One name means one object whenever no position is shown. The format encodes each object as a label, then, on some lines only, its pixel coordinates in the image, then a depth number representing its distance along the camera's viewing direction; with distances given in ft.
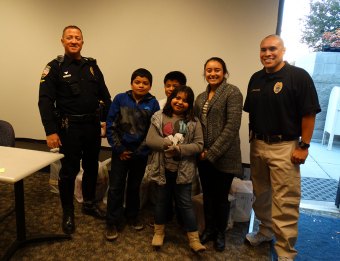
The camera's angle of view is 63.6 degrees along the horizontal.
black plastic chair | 6.66
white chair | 11.40
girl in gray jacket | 5.67
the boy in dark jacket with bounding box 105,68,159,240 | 6.18
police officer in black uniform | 6.20
